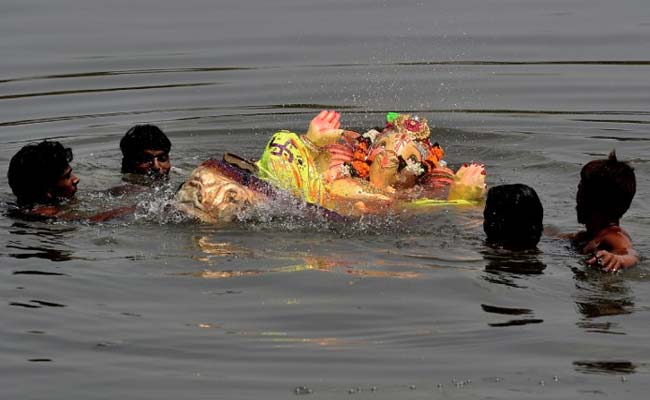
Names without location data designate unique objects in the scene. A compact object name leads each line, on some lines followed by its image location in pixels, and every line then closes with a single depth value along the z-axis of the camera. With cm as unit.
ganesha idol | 1719
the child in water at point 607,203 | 1567
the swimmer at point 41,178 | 1862
